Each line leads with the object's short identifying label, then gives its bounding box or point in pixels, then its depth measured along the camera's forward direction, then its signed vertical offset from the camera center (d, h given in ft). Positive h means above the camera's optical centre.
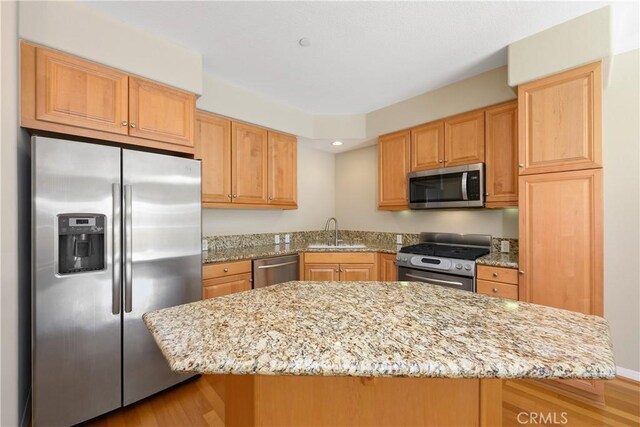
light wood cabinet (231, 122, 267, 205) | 9.66 +1.82
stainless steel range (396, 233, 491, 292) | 8.16 -1.45
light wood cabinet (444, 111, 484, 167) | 8.84 +2.45
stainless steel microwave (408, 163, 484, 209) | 8.77 +0.88
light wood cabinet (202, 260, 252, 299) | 7.83 -1.91
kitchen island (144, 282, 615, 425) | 2.23 -1.20
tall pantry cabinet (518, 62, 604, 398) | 6.32 +0.48
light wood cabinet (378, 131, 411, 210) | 10.83 +1.78
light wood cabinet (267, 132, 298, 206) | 10.86 +1.81
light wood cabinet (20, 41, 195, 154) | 5.41 +2.47
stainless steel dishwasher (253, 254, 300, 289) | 9.01 -1.92
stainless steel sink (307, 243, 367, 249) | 10.84 -1.31
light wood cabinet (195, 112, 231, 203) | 8.79 +1.94
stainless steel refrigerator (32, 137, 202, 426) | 5.13 -1.14
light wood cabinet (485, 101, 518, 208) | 8.09 +1.74
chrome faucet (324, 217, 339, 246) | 14.23 -0.58
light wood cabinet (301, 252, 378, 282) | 10.45 -1.98
